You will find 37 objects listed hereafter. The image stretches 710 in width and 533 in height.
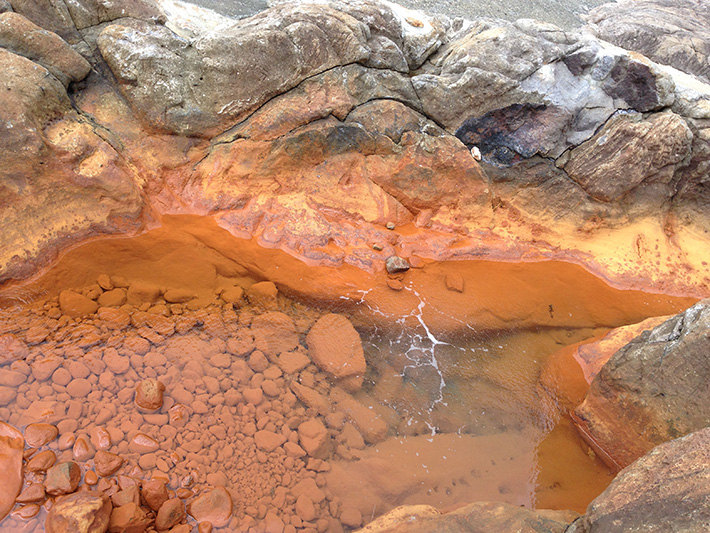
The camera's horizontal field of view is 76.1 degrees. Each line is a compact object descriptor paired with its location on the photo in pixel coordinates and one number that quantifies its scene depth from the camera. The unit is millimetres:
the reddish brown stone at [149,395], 3031
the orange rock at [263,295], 4031
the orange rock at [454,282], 4578
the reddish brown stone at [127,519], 2428
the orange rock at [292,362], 3545
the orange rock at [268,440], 3027
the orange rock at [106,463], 2674
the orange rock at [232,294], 3977
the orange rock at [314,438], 3078
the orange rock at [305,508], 2771
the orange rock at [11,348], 3146
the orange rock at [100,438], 2791
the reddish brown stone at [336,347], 3641
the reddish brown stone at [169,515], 2543
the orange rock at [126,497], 2523
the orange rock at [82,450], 2713
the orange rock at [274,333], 3678
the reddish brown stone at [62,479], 2531
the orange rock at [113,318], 3521
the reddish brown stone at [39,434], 2725
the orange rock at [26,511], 2443
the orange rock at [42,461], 2605
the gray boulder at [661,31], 6910
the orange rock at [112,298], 3660
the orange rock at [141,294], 3738
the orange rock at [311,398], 3352
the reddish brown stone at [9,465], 2475
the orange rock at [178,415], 3017
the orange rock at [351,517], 2805
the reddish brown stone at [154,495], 2607
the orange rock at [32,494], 2488
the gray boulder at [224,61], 4281
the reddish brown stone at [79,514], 2305
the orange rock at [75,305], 3543
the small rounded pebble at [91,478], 2625
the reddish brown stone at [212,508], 2654
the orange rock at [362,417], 3303
